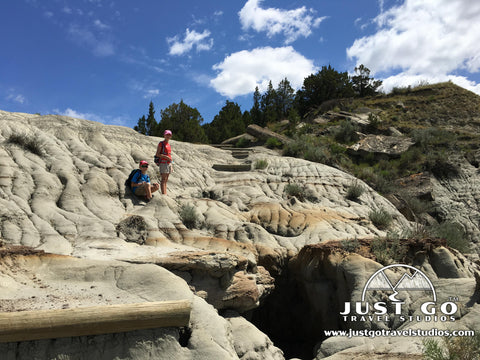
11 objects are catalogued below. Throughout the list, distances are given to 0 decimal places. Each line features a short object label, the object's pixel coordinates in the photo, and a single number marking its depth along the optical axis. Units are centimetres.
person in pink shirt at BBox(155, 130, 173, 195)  1230
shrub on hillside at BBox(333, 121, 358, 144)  2842
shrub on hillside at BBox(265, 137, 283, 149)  2256
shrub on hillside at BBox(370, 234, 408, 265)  913
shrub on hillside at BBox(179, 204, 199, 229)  1111
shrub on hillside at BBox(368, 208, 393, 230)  1362
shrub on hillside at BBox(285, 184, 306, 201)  1482
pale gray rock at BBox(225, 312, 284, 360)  712
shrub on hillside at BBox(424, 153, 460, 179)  2202
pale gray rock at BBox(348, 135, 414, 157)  2531
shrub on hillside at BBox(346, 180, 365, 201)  1562
